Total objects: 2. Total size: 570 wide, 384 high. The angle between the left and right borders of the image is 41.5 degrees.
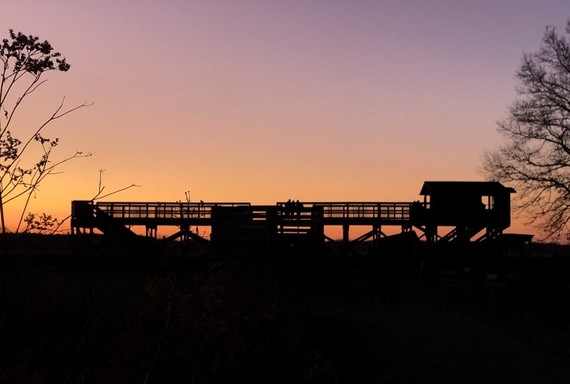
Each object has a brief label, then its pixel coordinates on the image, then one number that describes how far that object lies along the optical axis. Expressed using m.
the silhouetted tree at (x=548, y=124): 37.44
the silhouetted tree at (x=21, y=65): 6.80
